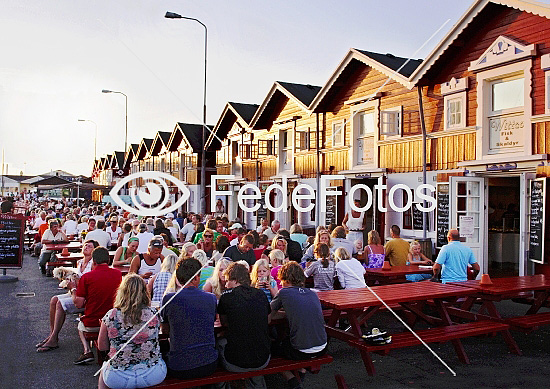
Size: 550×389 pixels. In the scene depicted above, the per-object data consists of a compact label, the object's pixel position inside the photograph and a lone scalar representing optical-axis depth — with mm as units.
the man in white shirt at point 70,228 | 17266
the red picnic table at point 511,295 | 7133
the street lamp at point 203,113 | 13070
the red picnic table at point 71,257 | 11531
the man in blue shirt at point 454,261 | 8531
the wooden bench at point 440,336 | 5988
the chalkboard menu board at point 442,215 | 13031
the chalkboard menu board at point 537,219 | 10594
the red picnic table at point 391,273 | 9047
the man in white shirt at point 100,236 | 12500
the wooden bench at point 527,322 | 7020
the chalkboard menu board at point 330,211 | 17984
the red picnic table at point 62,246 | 13435
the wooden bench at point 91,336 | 6422
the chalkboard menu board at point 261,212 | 23516
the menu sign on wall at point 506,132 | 11602
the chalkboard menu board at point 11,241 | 13320
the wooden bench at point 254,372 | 4793
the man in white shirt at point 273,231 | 14500
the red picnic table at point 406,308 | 6086
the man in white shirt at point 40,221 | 18847
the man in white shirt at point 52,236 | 14438
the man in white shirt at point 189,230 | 16089
